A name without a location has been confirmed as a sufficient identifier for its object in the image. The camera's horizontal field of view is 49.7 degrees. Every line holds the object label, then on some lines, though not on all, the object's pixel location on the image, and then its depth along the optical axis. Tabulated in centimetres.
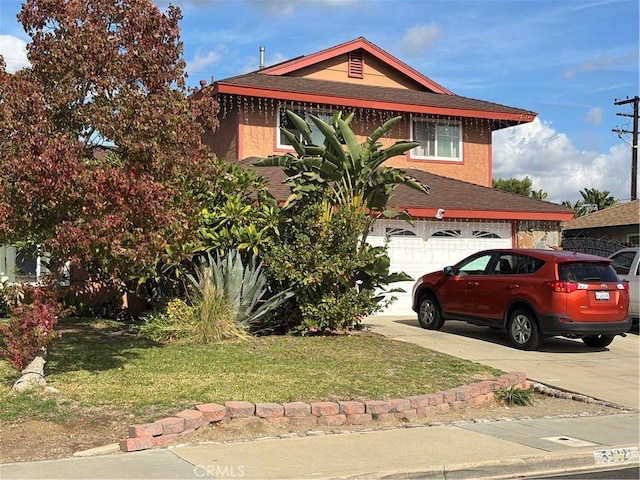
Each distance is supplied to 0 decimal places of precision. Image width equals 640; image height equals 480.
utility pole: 3578
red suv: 1122
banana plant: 1216
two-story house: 1622
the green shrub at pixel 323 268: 1149
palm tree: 5409
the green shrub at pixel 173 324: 1102
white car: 1467
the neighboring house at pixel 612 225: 2742
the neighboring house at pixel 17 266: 1623
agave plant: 1130
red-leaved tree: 691
